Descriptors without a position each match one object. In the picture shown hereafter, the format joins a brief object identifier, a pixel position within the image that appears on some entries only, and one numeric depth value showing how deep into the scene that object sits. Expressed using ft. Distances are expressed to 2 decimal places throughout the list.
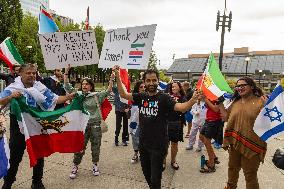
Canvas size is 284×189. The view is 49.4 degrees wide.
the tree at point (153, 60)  188.43
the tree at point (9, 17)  95.14
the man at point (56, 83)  20.33
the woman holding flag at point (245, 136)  13.02
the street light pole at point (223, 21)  66.23
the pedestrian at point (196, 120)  25.45
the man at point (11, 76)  19.58
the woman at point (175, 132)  19.86
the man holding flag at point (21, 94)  14.53
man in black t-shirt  12.98
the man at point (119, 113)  26.23
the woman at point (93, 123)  18.37
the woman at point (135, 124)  21.65
